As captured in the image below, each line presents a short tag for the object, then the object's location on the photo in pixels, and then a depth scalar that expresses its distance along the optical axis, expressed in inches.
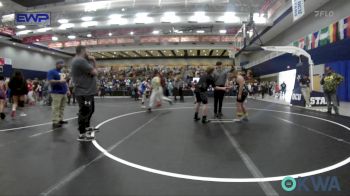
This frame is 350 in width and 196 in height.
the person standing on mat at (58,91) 286.7
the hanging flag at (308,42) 774.4
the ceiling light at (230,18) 871.1
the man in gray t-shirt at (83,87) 204.5
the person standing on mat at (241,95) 315.6
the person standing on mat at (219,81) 357.7
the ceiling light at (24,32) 1058.7
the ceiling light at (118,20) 901.8
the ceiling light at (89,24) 941.4
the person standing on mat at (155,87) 446.5
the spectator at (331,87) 390.0
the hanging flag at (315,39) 729.6
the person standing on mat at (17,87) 356.5
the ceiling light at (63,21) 869.2
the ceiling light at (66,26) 954.3
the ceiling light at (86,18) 893.2
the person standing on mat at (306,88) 493.2
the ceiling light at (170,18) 872.8
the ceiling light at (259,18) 870.3
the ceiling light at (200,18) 863.9
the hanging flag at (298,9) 564.2
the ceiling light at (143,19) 888.3
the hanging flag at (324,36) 670.1
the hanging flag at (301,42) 831.7
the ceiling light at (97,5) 773.3
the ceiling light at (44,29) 1021.2
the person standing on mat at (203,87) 309.3
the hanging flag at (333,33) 620.7
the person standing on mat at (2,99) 351.6
